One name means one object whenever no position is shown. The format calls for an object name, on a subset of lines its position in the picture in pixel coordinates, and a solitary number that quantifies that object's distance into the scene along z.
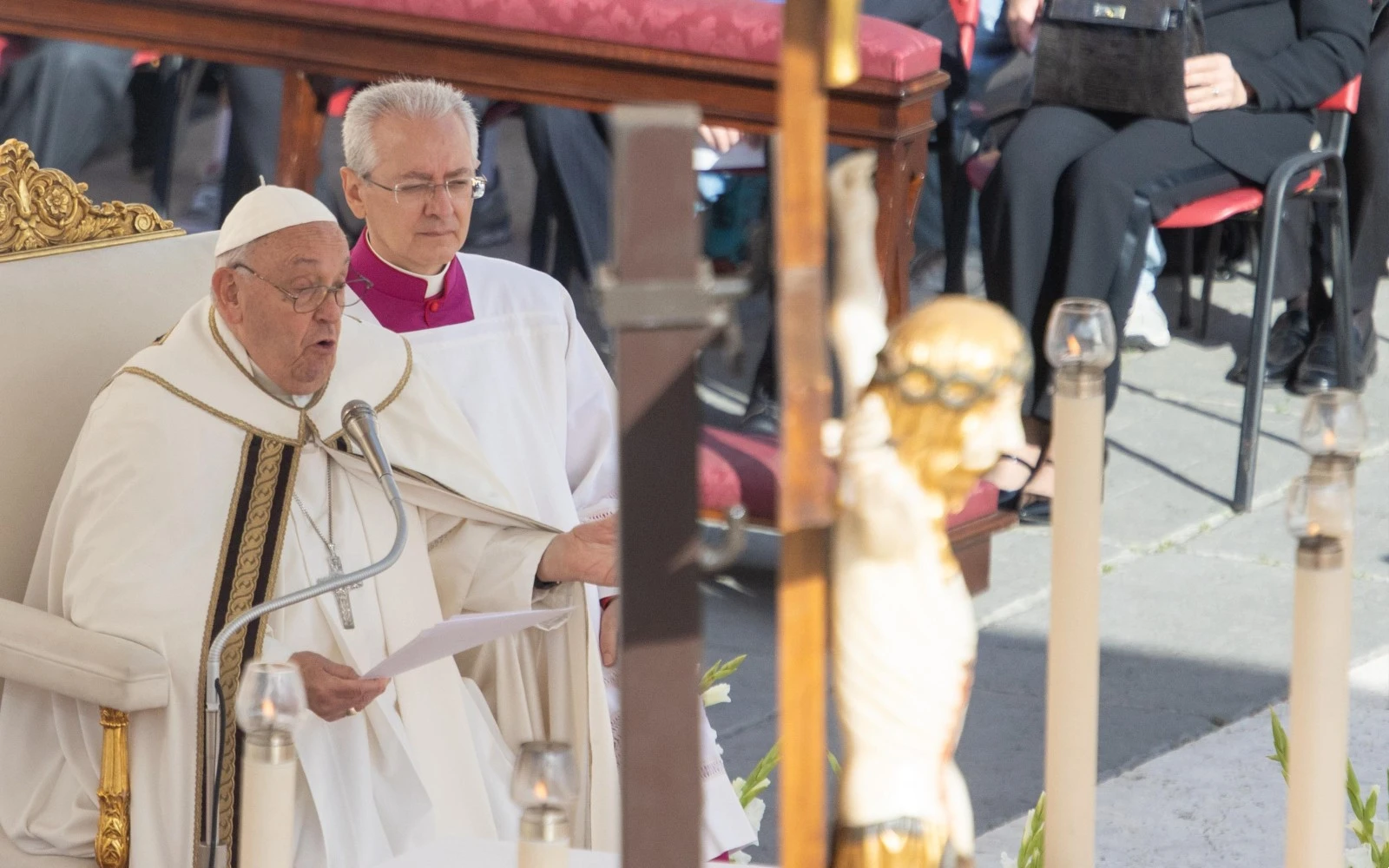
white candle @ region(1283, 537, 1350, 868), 12.12
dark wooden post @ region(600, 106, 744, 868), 9.98
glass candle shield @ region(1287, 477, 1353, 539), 12.02
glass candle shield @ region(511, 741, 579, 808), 11.64
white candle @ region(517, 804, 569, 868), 11.72
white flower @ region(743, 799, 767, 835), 17.73
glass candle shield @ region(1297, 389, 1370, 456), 12.32
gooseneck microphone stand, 17.26
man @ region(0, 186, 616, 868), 17.56
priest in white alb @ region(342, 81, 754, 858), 18.04
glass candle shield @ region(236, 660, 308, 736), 11.99
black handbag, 19.39
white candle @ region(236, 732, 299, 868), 11.83
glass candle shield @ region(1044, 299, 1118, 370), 14.28
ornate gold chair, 17.47
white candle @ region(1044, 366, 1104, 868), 13.70
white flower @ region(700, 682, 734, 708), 17.76
